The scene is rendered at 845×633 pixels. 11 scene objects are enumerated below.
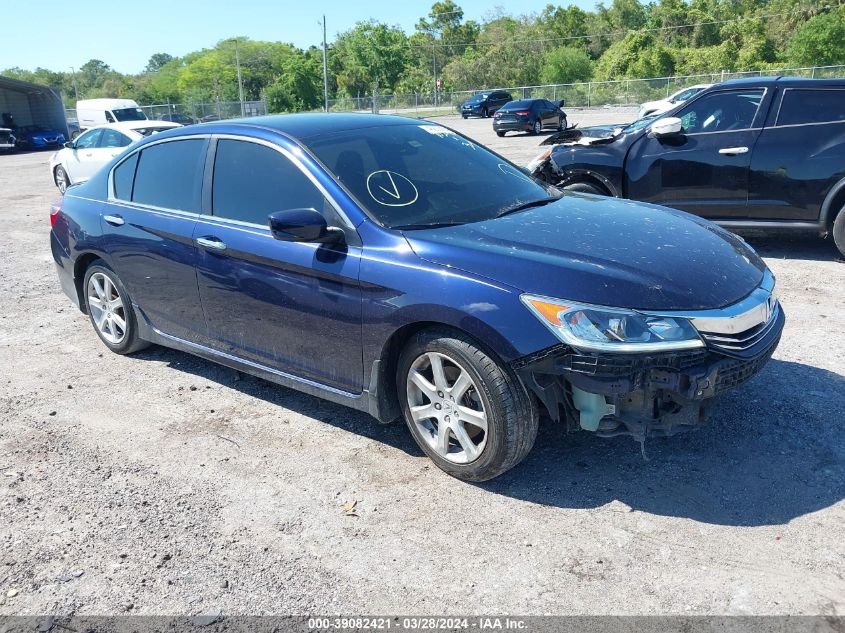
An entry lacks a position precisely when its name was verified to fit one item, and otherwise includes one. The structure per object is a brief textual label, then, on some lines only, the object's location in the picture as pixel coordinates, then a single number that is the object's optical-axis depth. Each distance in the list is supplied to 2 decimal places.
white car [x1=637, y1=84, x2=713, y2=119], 21.11
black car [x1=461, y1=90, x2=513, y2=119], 43.84
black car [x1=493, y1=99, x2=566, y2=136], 28.25
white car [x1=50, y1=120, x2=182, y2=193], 14.24
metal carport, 39.72
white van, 31.27
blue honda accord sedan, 3.18
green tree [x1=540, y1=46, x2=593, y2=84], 72.25
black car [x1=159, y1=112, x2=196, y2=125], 41.37
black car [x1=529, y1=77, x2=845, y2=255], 7.00
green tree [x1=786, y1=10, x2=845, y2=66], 54.28
